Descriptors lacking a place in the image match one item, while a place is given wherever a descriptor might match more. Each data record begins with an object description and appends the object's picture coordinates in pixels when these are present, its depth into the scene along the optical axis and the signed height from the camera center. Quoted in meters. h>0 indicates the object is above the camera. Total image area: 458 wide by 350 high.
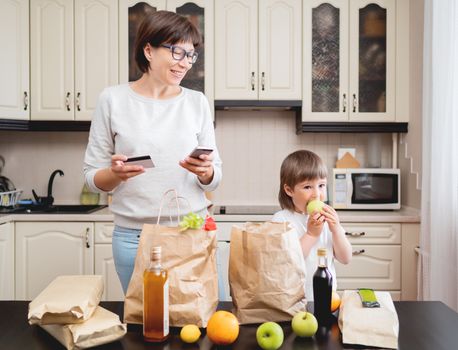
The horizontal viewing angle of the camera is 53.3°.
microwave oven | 2.93 -0.13
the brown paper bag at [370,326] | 0.90 -0.31
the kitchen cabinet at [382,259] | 2.74 -0.54
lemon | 0.91 -0.33
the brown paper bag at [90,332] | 0.88 -0.32
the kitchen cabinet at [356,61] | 2.96 +0.70
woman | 1.34 +0.10
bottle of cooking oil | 0.91 -0.27
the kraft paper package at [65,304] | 0.89 -0.27
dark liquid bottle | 1.03 -0.28
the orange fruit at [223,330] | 0.89 -0.32
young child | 1.42 -0.13
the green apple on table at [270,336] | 0.87 -0.32
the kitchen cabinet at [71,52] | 2.94 +0.74
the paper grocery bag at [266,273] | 0.97 -0.23
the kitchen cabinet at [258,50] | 2.94 +0.77
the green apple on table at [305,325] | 0.93 -0.32
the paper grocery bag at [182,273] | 0.96 -0.23
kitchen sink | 2.80 -0.27
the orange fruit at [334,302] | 1.06 -0.31
